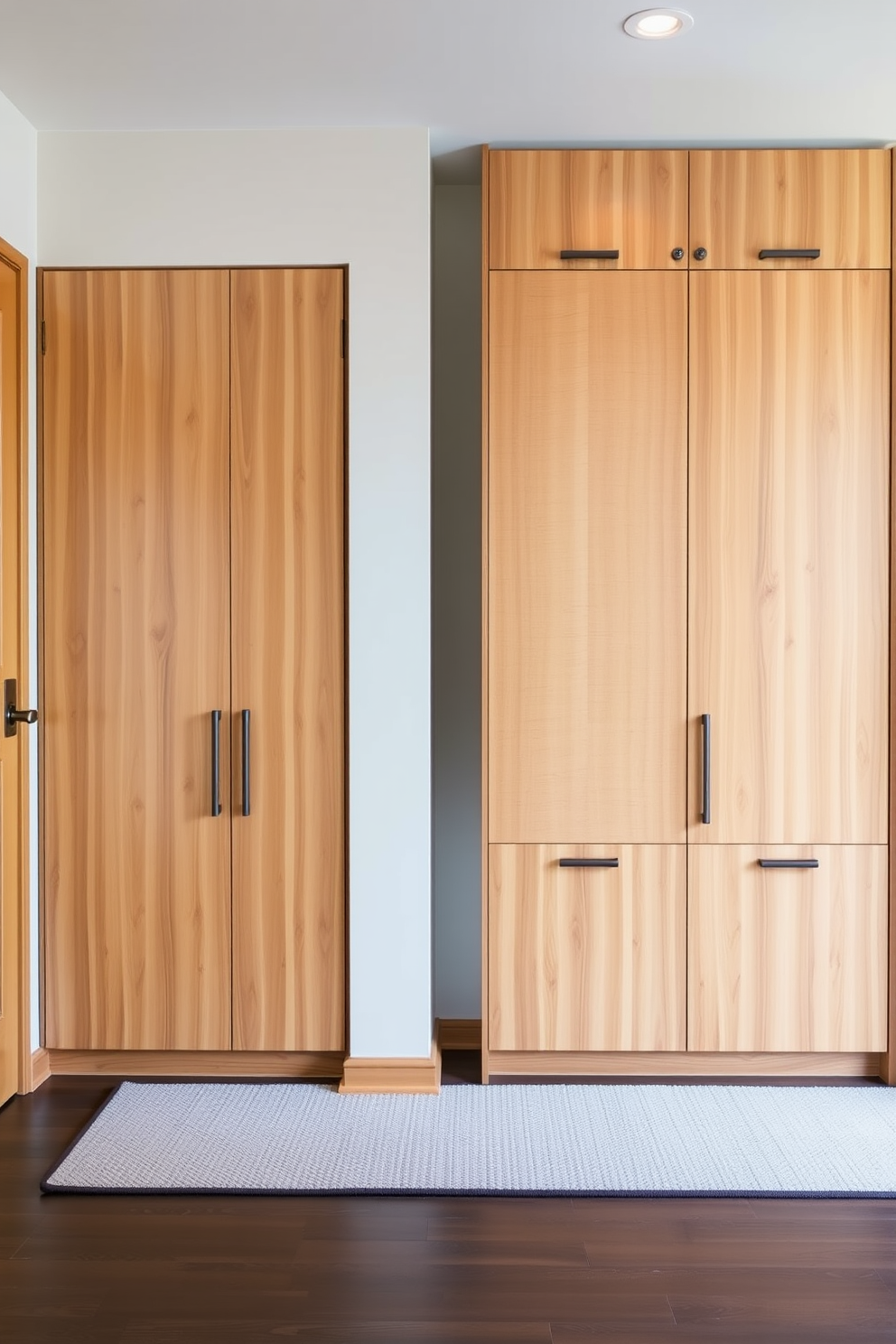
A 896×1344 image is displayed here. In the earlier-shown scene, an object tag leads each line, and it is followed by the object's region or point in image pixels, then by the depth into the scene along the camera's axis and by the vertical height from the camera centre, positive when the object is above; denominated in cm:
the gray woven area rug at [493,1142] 247 -123
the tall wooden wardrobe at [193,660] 300 -3
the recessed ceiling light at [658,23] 241 +143
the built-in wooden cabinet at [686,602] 299 +14
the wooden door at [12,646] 289 +1
